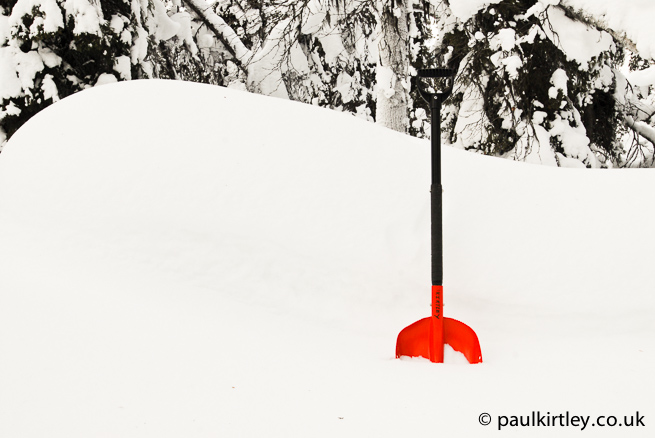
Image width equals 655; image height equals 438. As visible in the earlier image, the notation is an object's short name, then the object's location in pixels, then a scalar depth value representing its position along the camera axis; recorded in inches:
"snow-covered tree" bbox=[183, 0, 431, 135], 227.3
